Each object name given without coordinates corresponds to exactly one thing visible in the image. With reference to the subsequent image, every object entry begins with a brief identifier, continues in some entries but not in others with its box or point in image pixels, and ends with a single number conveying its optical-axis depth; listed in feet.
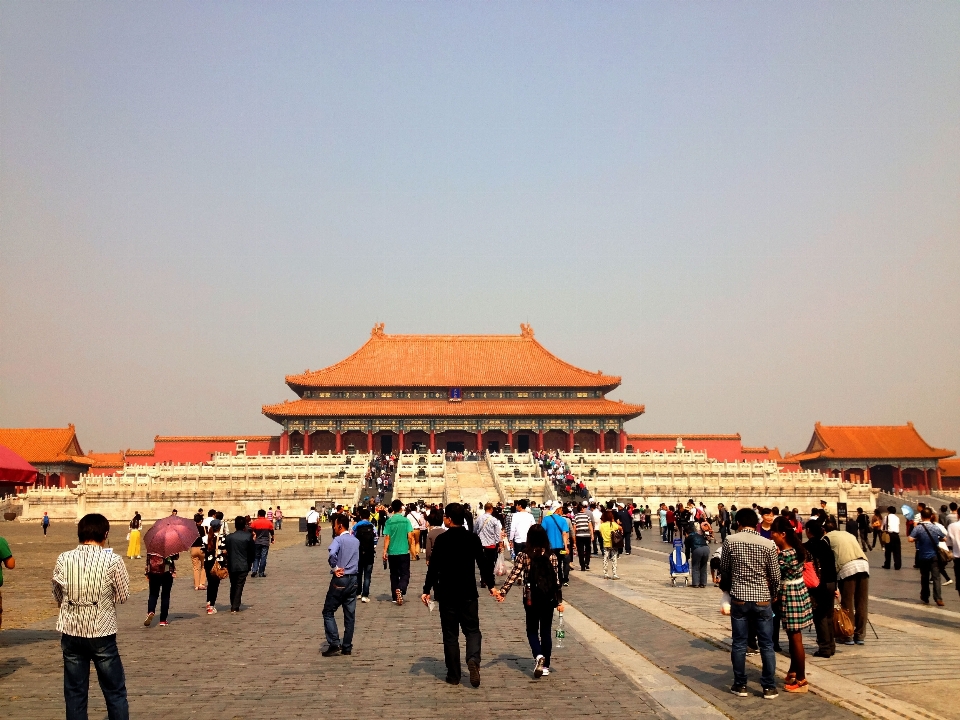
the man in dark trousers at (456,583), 25.81
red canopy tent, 31.78
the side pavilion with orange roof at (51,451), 191.62
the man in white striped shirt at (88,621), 19.49
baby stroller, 48.88
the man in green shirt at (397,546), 42.11
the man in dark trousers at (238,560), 40.19
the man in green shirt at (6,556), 27.46
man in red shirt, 54.76
